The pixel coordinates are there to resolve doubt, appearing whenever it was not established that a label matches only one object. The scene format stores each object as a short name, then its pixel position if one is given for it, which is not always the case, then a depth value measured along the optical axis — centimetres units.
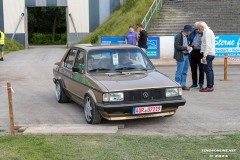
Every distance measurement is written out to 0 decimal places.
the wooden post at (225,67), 1390
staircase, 2280
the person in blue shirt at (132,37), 1591
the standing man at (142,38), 1509
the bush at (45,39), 5077
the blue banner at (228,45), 1836
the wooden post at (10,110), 704
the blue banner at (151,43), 1870
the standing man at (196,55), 1167
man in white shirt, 1115
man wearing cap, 1146
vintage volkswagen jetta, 762
